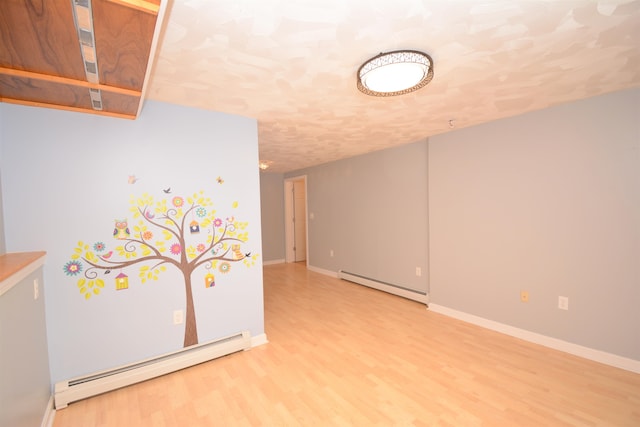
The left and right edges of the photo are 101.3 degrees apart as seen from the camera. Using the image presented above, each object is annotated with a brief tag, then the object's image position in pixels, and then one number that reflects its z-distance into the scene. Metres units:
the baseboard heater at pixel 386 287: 3.65
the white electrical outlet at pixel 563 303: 2.39
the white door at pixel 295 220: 6.50
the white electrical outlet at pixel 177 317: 2.22
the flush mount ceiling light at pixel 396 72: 1.46
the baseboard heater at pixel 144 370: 1.80
